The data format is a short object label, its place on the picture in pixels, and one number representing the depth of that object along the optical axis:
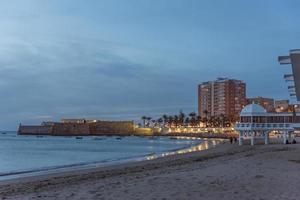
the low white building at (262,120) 62.66
